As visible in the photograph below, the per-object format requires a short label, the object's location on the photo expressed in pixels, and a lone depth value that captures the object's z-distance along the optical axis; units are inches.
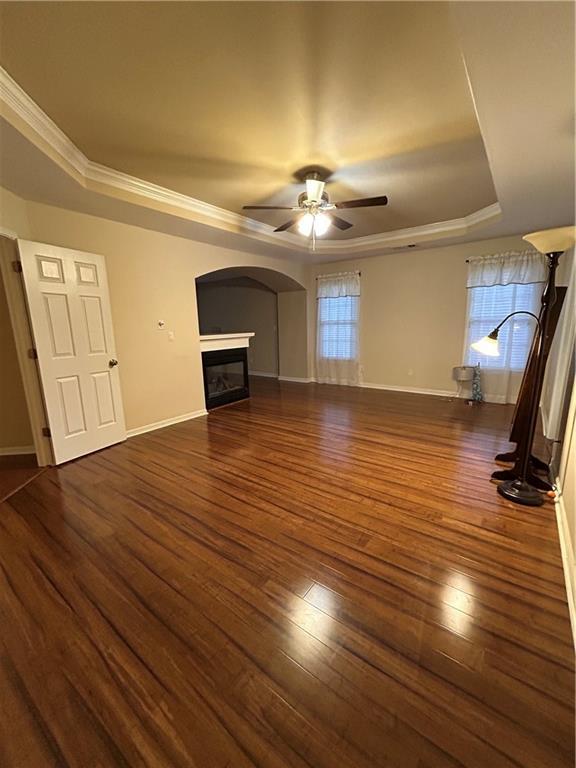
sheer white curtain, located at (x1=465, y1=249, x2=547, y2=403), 178.7
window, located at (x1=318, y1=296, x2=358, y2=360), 249.8
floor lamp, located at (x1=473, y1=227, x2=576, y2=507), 82.3
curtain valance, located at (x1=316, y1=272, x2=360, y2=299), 242.8
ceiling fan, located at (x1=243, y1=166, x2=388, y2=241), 113.4
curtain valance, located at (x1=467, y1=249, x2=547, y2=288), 175.0
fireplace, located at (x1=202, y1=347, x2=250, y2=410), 198.2
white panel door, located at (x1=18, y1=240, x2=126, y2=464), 114.4
